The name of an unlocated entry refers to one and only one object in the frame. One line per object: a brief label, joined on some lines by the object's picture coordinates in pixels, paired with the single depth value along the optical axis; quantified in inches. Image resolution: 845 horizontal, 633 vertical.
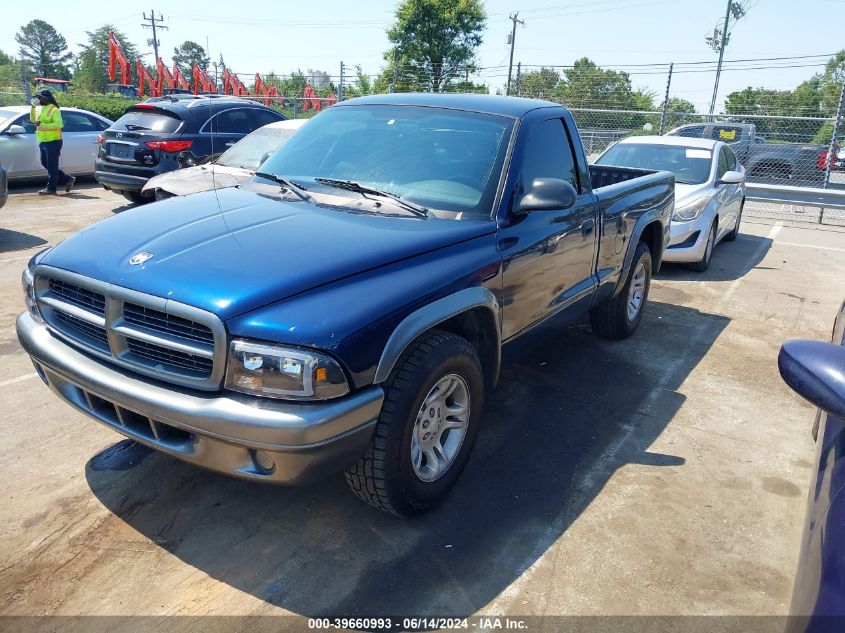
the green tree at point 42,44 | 4421.8
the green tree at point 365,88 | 1454.4
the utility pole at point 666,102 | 589.9
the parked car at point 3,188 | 326.3
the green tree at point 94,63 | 3077.8
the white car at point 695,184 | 314.0
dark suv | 380.2
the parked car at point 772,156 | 594.9
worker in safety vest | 439.8
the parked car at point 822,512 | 59.1
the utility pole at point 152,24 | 1941.4
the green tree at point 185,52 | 3704.5
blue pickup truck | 96.1
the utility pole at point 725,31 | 1341.0
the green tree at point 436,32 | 1748.3
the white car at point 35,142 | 460.1
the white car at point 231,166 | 292.4
